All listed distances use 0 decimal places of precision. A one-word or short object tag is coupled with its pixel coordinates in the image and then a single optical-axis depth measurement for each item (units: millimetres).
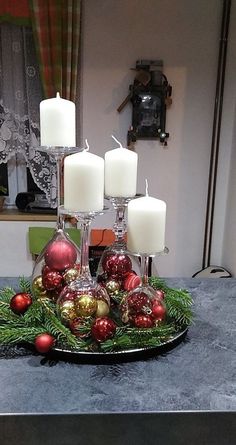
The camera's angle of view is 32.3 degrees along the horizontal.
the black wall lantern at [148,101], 2502
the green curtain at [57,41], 2313
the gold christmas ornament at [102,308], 838
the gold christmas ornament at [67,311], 825
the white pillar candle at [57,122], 861
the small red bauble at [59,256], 928
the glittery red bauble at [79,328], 820
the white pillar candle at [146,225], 779
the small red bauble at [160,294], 887
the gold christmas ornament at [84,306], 818
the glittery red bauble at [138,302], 841
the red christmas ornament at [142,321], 833
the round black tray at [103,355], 790
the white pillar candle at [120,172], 871
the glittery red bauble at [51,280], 909
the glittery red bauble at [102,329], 791
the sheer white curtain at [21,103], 2428
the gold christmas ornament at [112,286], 947
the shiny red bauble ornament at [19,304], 875
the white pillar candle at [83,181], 772
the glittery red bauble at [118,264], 944
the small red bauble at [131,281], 914
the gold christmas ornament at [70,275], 899
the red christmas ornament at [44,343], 782
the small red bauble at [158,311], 851
